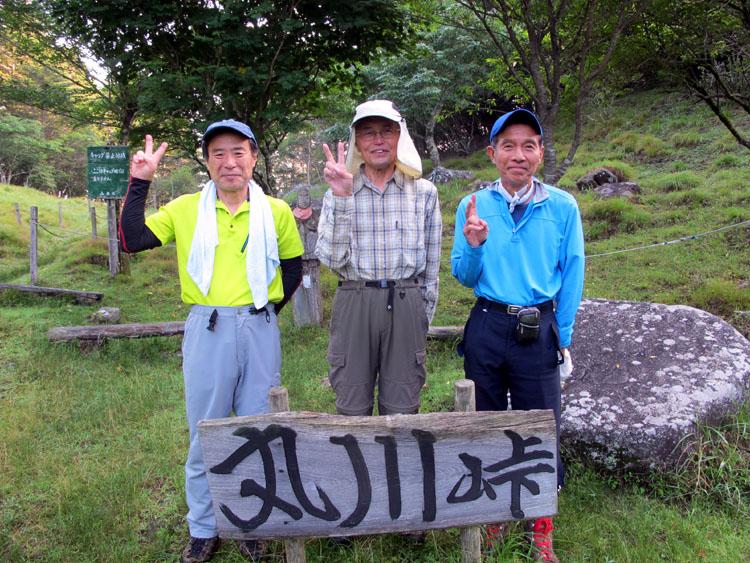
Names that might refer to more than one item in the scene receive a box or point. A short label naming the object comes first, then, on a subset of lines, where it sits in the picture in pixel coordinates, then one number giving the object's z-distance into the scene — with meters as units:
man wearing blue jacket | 2.51
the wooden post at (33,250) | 9.41
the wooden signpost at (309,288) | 6.52
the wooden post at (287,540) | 2.33
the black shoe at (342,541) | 2.72
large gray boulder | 3.19
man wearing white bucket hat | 2.58
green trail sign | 8.68
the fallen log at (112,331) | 5.95
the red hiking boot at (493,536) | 2.58
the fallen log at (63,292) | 8.10
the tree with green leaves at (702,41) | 5.42
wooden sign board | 2.18
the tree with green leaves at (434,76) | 18.84
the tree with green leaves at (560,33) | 4.73
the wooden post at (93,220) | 13.70
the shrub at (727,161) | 11.76
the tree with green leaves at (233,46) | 5.33
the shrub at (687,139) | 14.13
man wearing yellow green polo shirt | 2.54
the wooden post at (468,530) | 2.32
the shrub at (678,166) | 12.68
